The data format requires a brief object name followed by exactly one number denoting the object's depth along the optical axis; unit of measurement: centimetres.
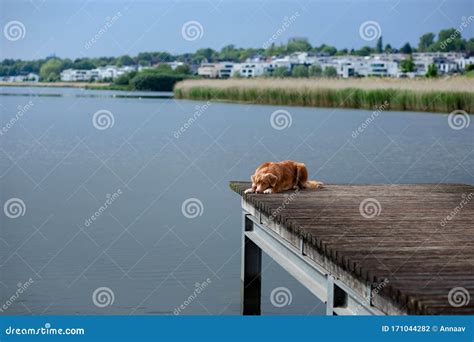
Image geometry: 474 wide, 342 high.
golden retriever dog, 718
